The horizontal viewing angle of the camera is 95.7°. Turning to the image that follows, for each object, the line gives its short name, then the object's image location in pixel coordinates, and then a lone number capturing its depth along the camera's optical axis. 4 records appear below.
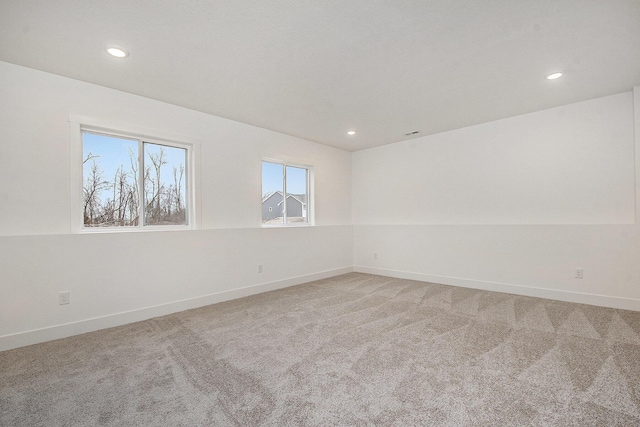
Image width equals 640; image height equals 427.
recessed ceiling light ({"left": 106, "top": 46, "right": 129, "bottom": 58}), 2.42
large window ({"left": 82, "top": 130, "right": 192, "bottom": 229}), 3.19
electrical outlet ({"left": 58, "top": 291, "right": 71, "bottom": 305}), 2.81
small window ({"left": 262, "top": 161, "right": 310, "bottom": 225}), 4.89
